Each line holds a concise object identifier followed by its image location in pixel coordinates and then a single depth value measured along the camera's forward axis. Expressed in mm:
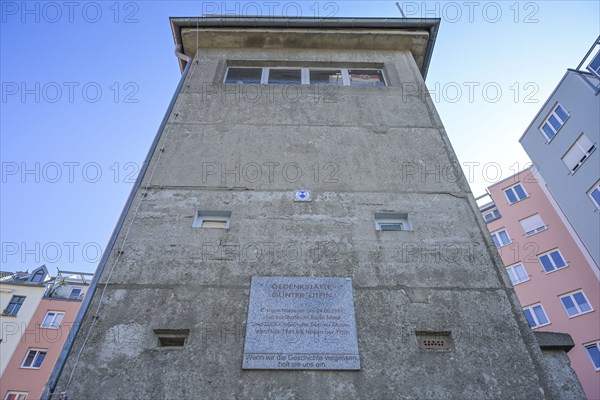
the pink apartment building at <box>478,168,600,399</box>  18109
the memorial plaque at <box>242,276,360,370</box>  4191
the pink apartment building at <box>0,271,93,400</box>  20875
